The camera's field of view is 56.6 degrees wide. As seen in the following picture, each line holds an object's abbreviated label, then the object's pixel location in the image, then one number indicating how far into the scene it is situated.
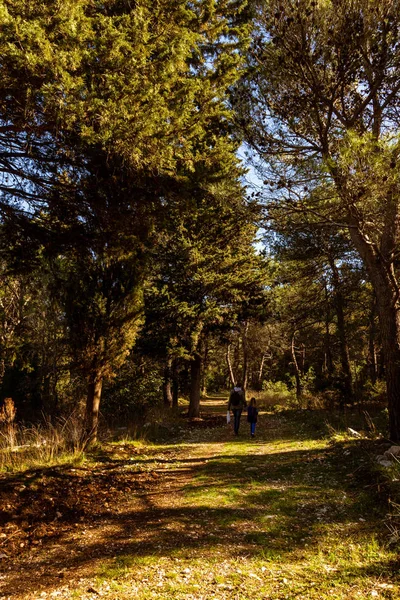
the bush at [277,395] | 21.96
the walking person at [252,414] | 11.59
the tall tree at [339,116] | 6.17
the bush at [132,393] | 16.75
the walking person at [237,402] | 12.24
